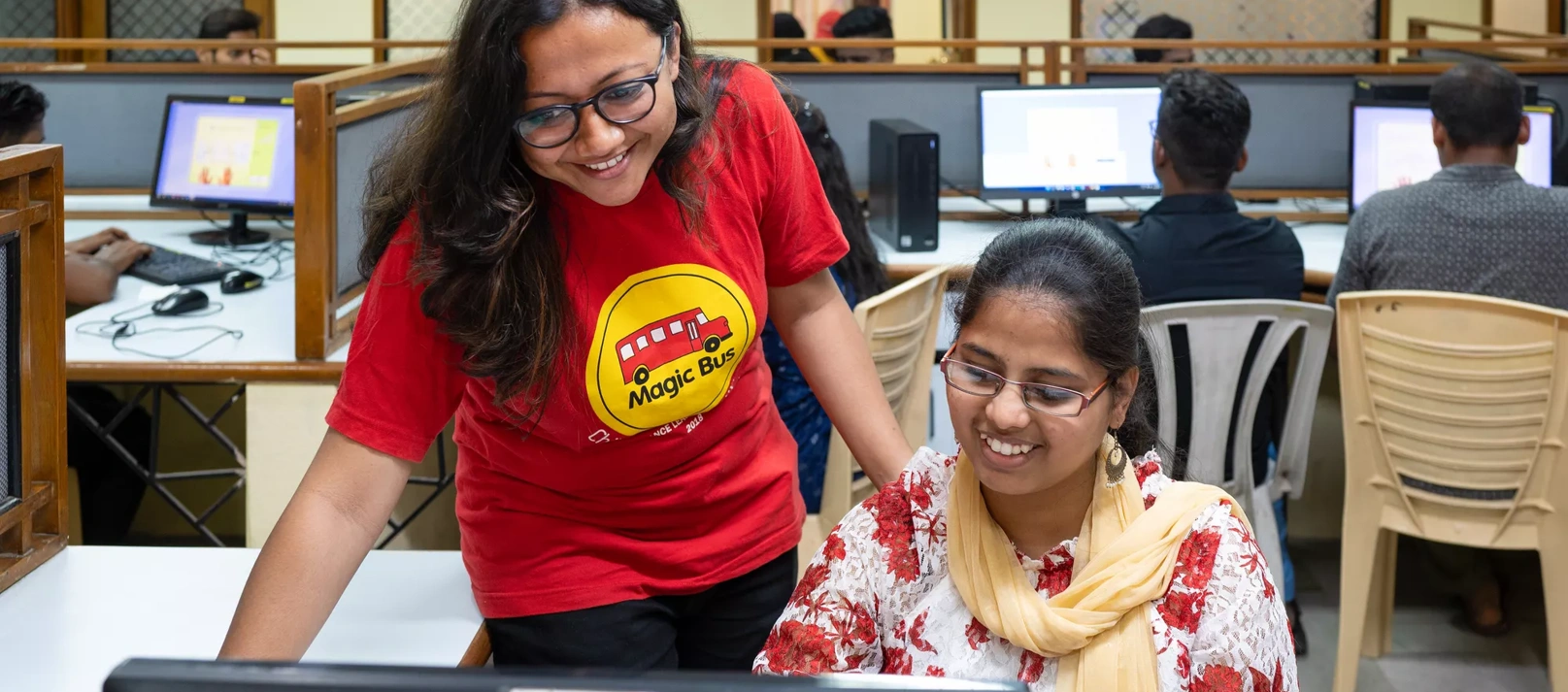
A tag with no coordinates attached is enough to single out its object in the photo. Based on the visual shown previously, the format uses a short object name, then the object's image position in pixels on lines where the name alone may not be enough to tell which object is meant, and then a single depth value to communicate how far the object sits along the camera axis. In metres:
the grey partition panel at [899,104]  3.82
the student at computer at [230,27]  5.07
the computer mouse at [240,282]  3.01
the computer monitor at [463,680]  0.51
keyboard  3.14
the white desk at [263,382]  2.34
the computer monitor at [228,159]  3.63
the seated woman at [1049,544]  1.14
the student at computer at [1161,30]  5.12
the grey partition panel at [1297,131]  3.85
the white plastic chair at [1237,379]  2.40
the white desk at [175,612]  1.27
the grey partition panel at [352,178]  2.39
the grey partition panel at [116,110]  3.81
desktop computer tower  3.44
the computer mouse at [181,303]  2.79
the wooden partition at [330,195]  2.23
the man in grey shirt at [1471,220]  2.62
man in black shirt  2.53
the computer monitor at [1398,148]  3.57
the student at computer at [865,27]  5.22
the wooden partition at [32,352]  1.39
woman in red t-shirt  1.12
